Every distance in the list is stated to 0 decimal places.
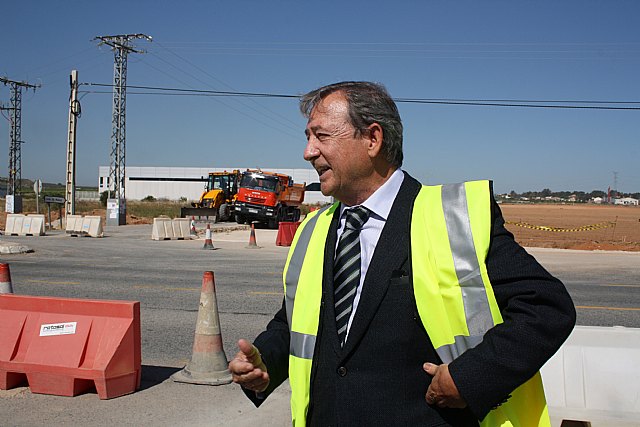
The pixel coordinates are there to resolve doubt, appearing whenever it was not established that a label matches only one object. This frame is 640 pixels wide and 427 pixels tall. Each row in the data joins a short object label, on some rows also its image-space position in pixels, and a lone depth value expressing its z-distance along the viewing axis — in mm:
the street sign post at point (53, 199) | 30641
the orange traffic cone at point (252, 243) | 22430
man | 2037
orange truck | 35000
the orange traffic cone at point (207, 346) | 6445
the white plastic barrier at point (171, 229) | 25734
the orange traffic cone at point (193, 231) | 27425
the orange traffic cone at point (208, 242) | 21688
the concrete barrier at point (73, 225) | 26931
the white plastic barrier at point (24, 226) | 27266
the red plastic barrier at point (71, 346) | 5938
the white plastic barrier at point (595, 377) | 3969
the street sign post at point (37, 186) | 31266
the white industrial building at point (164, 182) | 107562
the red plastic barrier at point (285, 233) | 23562
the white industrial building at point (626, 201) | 170750
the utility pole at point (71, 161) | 32188
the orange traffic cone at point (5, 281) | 7148
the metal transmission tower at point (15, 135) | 57700
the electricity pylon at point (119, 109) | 38062
